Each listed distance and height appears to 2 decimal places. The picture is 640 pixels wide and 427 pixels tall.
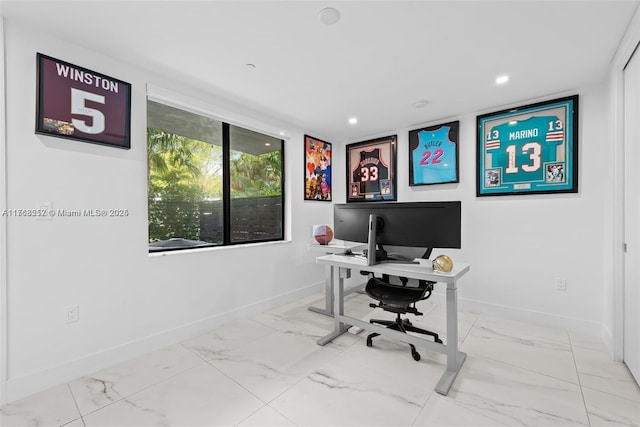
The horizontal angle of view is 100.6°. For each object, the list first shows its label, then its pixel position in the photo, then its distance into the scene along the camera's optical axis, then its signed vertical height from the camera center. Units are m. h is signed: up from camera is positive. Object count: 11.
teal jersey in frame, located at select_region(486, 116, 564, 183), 2.82 +0.73
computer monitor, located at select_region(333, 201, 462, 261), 2.07 -0.10
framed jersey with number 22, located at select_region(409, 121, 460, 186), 3.42 +0.79
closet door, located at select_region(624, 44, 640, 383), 1.85 -0.01
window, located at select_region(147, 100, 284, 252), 2.60 +0.35
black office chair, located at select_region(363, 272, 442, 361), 2.24 -0.73
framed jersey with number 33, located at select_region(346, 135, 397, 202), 3.98 +0.67
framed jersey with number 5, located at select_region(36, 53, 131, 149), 1.85 +0.81
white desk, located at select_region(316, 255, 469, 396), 1.93 -0.75
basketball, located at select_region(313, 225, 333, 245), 3.34 -0.28
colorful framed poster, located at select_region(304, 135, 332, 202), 4.01 +0.69
